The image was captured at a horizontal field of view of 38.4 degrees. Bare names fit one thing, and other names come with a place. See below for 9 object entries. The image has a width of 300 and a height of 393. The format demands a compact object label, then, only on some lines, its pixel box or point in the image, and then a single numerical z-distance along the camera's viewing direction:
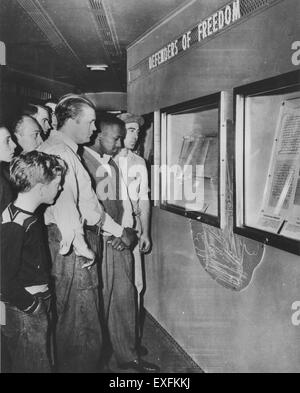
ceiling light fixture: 2.46
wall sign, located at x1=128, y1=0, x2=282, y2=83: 2.01
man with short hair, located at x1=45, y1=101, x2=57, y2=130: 2.36
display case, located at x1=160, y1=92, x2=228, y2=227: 2.44
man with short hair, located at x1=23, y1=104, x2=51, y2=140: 2.34
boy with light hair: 2.25
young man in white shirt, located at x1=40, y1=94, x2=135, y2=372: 2.37
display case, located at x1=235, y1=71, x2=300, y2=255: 1.84
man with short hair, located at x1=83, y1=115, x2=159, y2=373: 2.43
